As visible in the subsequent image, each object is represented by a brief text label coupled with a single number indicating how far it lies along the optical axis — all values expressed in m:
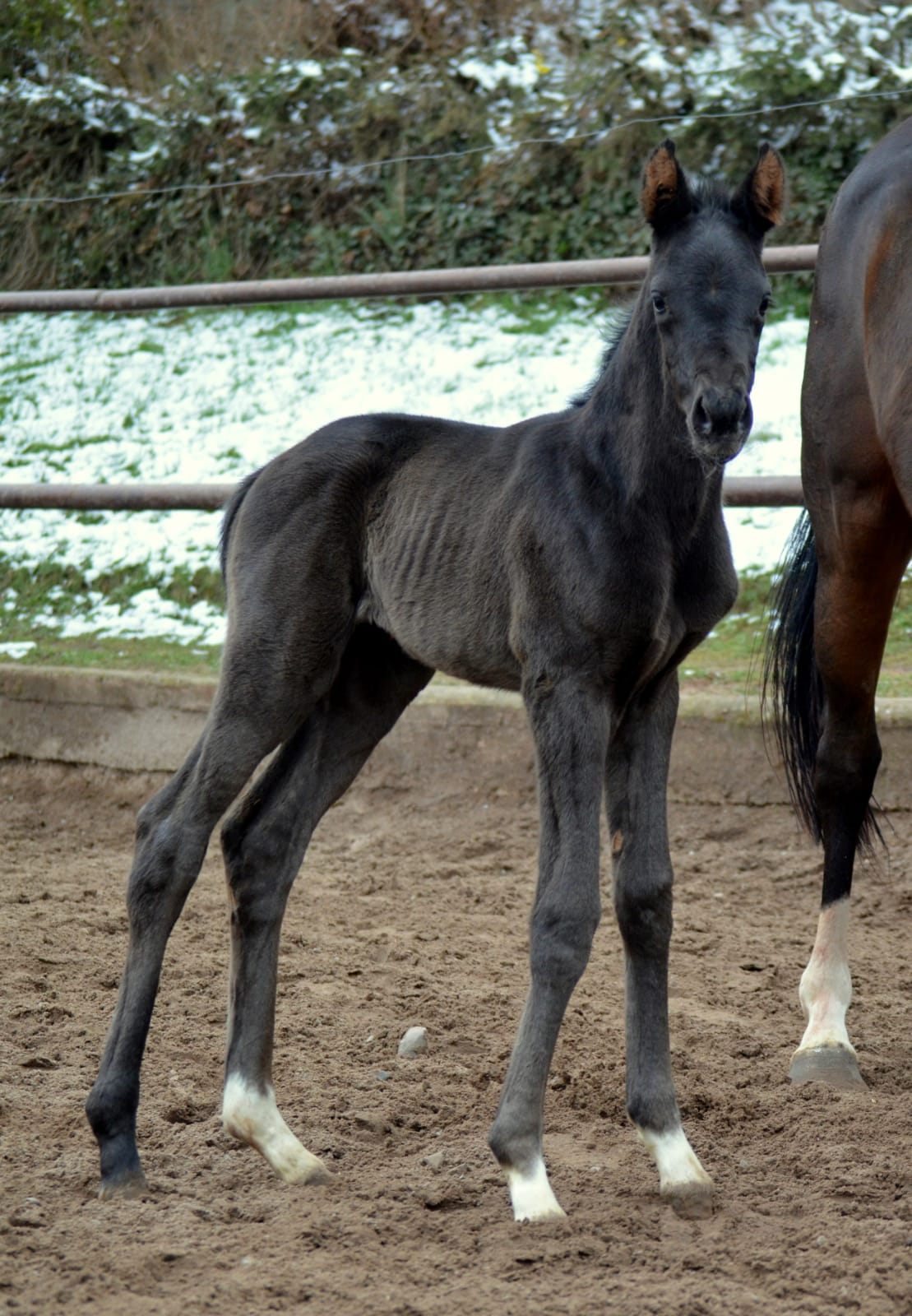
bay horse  6.75
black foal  5.20
